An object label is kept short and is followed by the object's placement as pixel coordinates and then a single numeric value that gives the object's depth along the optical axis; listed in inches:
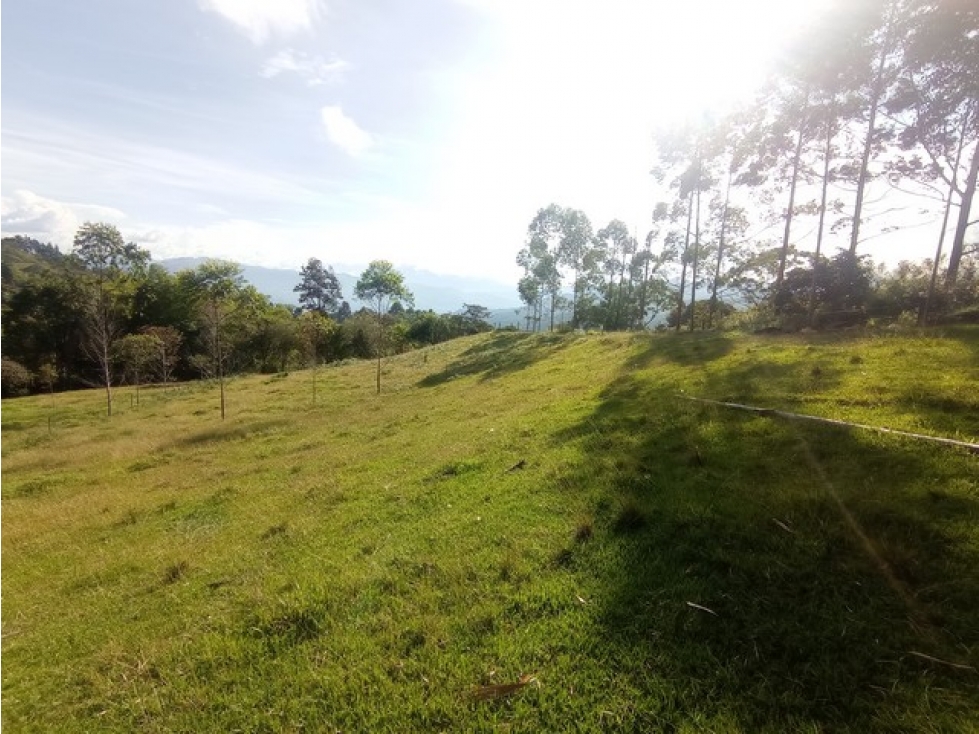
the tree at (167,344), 2053.4
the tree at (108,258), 2491.4
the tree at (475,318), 3612.0
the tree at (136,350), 1929.1
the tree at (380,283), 2945.4
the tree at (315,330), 2394.1
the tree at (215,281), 2893.7
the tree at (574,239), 2014.0
